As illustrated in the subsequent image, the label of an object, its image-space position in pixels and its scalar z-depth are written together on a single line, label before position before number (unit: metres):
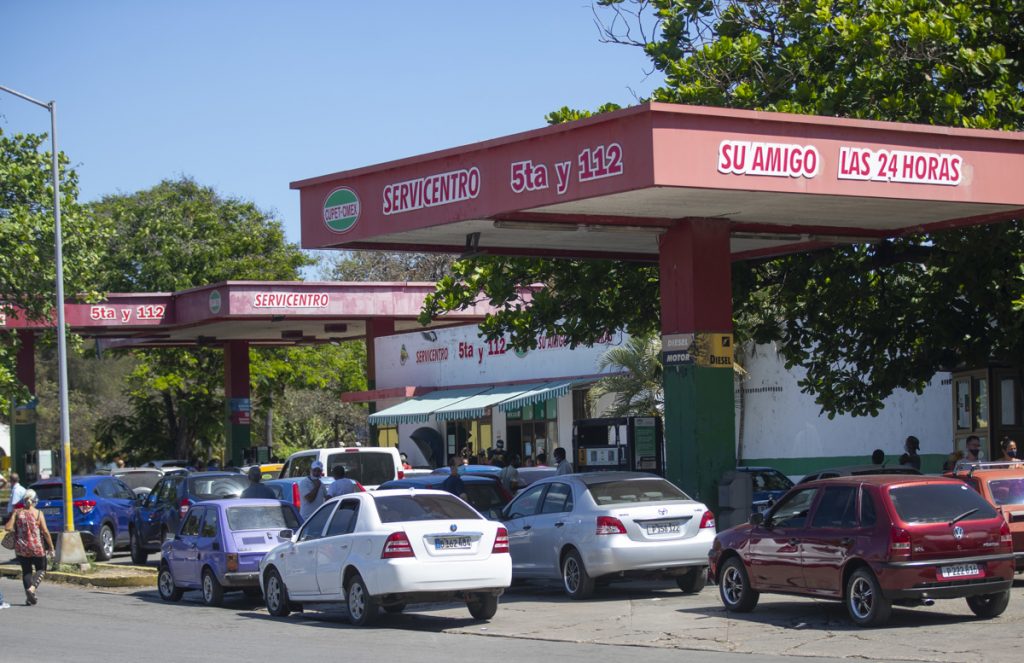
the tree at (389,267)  69.75
